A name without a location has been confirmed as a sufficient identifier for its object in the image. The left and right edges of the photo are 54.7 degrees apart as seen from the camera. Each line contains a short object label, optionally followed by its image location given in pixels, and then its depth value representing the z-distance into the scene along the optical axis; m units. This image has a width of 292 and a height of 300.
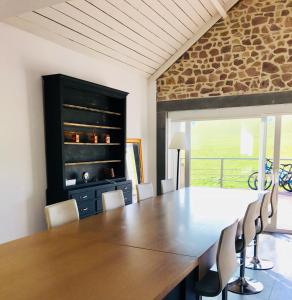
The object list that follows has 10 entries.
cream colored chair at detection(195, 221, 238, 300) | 1.77
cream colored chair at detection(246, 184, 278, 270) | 3.06
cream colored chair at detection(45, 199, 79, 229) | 2.34
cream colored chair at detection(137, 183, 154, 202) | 3.75
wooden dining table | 1.29
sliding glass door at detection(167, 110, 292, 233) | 4.86
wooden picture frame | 5.39
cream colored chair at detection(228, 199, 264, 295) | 2.46
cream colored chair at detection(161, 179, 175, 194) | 4.20
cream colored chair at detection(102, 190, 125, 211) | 2.99
